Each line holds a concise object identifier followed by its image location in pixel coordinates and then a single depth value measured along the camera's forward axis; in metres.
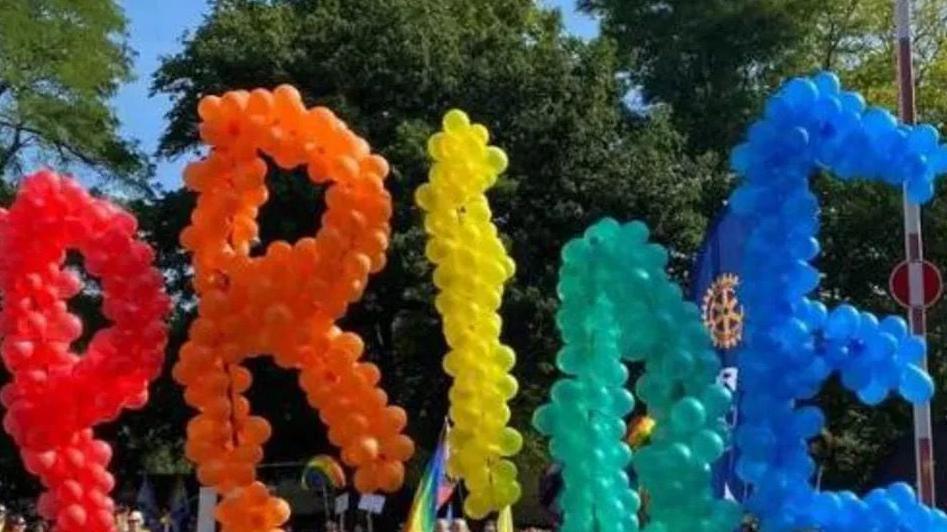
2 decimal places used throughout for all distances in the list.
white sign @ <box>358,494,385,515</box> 20.57
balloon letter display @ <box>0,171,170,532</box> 9.77
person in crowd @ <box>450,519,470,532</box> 16.84
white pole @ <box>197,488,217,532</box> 10.87
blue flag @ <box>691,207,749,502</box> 13.74
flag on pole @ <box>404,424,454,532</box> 16.33
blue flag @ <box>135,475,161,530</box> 30.94
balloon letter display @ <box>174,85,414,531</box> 9.52
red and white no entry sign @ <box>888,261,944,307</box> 11.98
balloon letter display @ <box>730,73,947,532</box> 9.59
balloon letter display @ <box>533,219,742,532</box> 9.74
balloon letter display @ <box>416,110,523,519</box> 9.95
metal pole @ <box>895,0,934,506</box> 11.46
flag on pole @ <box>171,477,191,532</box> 29.64
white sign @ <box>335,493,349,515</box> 25.39
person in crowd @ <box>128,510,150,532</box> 18.55
